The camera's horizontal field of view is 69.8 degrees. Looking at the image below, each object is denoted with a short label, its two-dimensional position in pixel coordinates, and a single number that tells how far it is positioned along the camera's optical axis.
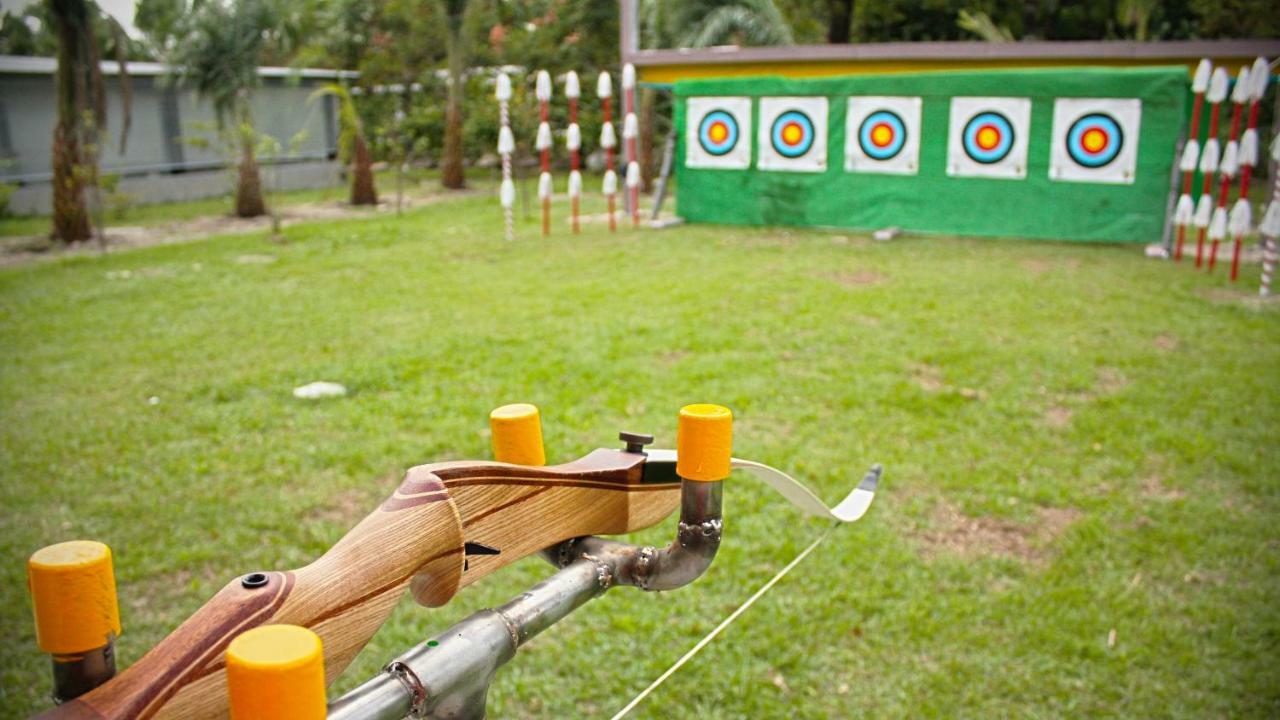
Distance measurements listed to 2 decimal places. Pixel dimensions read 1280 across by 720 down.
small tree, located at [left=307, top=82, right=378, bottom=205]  12.05
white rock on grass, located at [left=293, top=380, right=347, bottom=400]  4.05
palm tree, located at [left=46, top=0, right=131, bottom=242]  8.50
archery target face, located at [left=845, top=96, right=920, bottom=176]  8.41
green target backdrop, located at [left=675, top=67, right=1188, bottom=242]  7.66
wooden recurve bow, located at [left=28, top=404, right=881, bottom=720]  0.46
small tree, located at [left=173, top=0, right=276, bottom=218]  11.73
